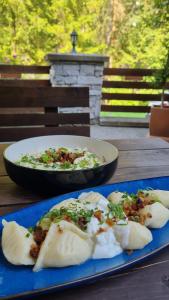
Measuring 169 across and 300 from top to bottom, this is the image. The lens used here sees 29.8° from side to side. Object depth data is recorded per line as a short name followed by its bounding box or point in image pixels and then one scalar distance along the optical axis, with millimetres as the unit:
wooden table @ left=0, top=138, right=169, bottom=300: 494
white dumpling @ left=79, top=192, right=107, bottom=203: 650
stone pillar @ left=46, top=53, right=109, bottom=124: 3895
